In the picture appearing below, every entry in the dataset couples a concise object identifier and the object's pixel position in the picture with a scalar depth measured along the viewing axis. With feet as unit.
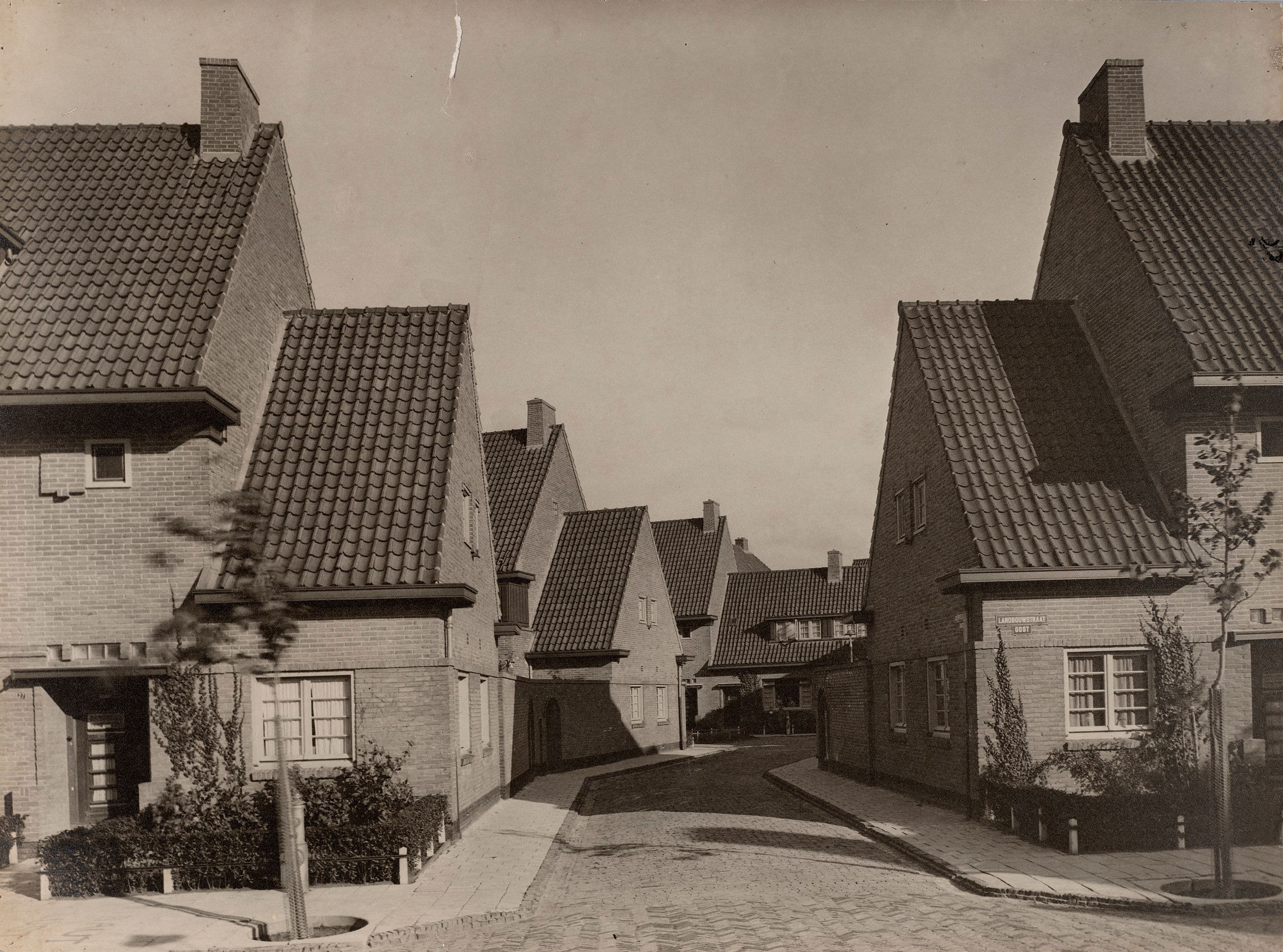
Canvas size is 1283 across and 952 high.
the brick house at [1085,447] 52.31
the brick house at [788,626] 152.46
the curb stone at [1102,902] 34.88
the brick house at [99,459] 47.29
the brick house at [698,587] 151.33
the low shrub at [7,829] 46.11
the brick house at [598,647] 95.76
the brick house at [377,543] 48.16
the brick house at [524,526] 83.30
